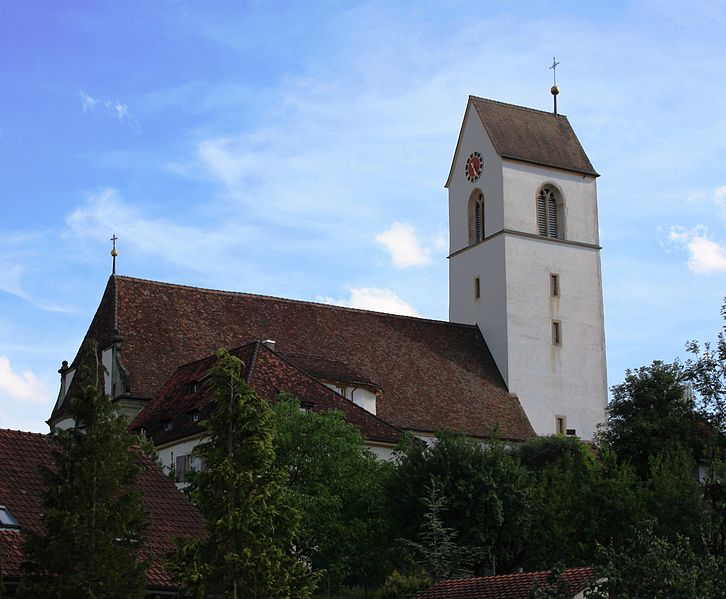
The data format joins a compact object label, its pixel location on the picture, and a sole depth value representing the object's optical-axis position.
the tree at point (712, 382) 49.22
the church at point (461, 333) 49.38
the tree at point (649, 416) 52.47
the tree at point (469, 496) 38.94
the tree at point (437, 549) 36.75
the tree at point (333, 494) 37.53
